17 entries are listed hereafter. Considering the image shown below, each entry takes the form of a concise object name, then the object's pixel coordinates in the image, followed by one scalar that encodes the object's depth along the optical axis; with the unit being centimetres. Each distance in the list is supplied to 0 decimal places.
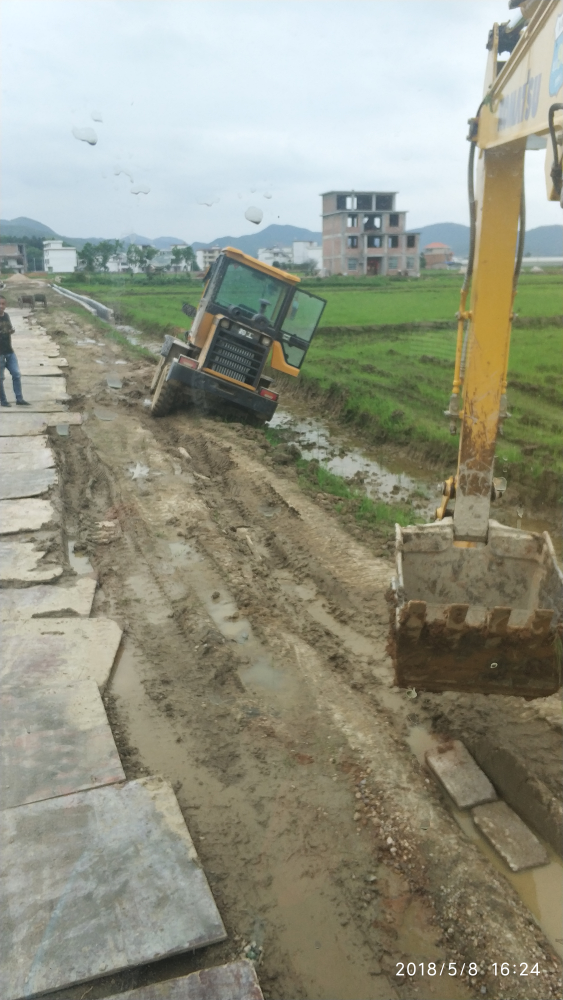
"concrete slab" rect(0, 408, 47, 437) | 981
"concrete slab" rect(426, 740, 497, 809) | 351
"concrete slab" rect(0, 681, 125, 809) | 339
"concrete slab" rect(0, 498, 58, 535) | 645
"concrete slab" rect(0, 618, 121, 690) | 429
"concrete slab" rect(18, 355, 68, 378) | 1441
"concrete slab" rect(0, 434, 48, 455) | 887
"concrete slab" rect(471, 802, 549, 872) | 320
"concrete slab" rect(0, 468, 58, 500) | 732
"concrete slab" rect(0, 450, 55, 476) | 813
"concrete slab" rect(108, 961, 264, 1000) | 246
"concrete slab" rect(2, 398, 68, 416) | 1120
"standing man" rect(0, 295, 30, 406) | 1083
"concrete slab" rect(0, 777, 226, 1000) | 257
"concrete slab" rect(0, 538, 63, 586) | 550
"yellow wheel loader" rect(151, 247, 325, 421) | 1024
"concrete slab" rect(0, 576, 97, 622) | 502
